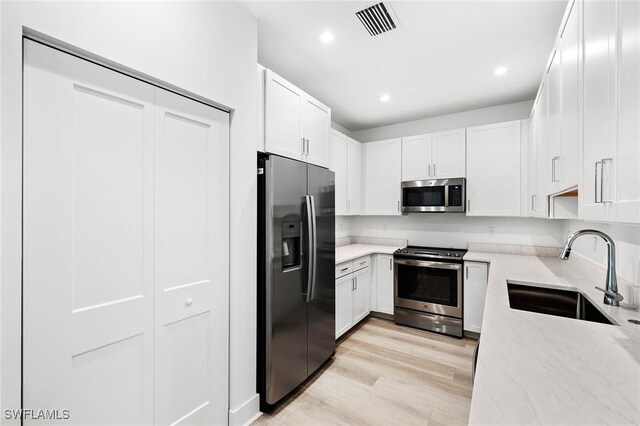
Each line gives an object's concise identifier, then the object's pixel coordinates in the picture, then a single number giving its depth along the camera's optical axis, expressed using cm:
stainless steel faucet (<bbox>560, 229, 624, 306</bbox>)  141
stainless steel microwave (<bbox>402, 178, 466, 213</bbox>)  341
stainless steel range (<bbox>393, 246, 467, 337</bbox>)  319
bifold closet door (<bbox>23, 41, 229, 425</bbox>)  107
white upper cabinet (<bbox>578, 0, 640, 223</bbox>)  75
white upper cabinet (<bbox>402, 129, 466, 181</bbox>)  348
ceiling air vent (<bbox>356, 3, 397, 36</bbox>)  184
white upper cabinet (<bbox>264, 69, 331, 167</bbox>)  206
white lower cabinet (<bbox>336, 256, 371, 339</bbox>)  299
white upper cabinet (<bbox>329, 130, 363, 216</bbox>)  355
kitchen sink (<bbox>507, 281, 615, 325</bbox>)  167
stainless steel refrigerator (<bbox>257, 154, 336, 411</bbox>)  193
